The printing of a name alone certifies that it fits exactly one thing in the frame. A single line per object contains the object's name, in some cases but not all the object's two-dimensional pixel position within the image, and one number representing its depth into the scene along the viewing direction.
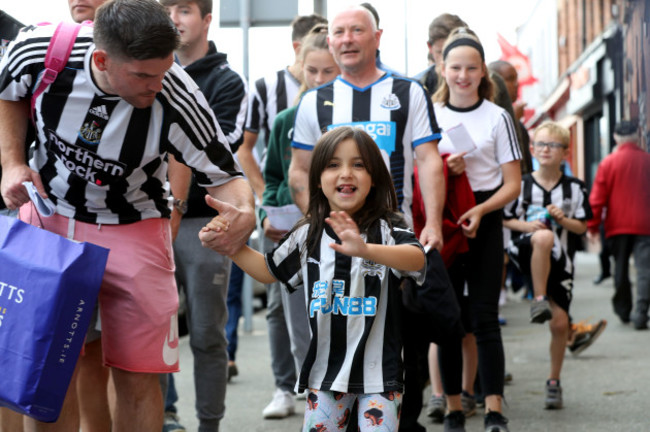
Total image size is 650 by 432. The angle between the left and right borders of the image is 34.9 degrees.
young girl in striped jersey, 3.93
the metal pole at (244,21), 11.34
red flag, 18.64
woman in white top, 5.66
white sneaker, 6.55
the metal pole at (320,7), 10.82
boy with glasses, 6.95
